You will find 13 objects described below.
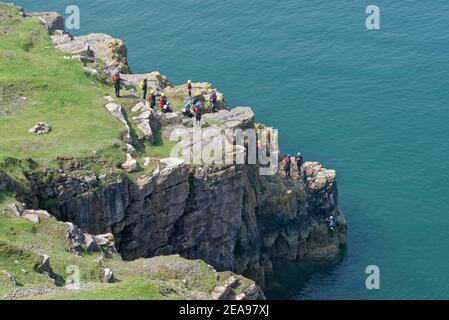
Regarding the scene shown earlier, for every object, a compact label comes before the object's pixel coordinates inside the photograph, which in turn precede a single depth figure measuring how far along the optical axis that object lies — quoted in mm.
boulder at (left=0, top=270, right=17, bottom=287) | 56188
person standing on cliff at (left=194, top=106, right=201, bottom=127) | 87688
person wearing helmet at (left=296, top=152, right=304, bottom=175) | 100538
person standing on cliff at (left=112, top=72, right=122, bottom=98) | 88000
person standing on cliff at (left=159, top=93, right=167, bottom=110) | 90250
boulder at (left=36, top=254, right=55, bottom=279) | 59469
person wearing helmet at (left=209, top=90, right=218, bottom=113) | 93962
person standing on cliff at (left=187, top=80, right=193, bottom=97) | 95881
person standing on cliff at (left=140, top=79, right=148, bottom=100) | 92569
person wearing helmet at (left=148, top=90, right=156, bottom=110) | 90188
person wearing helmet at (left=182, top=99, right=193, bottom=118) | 89938
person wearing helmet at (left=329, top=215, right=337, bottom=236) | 99981
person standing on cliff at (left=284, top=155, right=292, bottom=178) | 98812
